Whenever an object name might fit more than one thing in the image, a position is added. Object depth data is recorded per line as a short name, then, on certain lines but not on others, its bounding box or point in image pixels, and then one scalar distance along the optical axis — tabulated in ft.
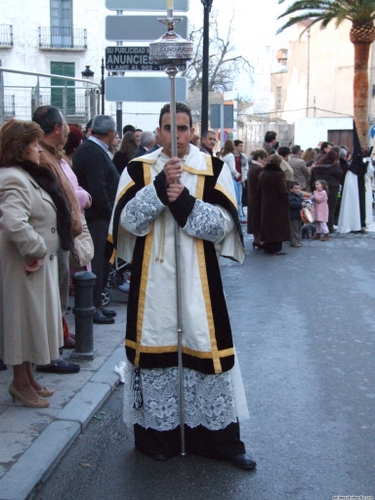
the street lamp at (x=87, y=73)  80.04
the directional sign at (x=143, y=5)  29.94
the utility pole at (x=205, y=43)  46.37
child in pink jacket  49.03
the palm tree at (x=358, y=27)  77.41
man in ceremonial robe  13.41
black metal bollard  19.84
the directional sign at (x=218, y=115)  60.95
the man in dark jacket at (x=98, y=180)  23.32
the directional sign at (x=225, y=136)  63.28
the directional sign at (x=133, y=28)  31.48
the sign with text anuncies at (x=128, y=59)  31.94
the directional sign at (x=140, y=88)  32.09
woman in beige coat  15.33
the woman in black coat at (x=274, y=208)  42.98
